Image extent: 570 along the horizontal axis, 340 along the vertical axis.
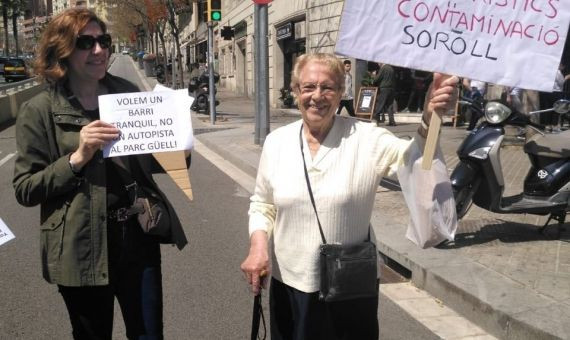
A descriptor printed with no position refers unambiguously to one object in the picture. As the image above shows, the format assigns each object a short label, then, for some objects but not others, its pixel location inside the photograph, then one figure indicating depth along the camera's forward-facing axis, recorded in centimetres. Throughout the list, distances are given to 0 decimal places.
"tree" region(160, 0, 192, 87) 2266
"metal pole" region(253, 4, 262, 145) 1246
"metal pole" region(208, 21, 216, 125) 1777
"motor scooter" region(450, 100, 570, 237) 525
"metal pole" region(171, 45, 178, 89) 3121
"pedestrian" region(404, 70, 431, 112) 1731
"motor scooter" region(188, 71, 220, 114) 2064
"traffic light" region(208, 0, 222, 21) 1631
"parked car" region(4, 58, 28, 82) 4381
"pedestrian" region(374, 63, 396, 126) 1552
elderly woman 240
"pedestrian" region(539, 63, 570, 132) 1318
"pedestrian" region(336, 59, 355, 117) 1541
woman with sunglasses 237
